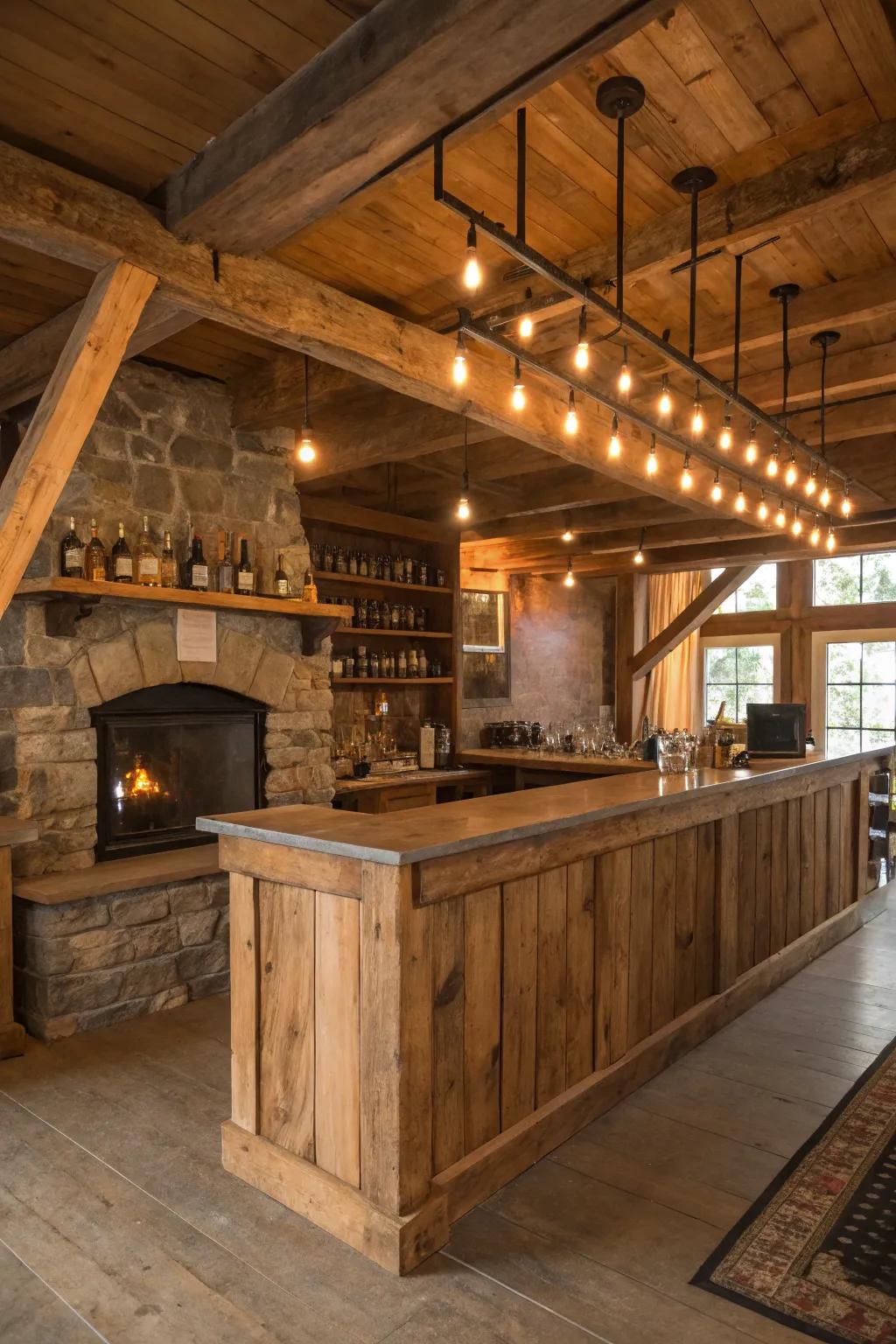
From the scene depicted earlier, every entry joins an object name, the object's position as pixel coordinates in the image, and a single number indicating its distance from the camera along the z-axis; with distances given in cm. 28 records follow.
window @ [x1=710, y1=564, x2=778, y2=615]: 991
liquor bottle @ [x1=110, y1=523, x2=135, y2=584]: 377
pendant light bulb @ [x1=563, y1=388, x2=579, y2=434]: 330
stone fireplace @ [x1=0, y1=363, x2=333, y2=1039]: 356
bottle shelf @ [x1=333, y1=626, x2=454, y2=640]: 594
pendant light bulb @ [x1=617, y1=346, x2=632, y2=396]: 304
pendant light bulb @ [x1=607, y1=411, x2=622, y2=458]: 365
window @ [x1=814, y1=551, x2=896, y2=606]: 903
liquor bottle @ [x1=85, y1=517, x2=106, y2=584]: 362
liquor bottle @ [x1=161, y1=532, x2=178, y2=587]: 397
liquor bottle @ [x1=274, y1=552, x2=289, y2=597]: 448
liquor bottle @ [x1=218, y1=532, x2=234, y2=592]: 421
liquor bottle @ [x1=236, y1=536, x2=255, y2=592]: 425
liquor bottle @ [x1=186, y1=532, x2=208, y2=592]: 408
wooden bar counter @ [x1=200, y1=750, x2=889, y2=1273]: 217
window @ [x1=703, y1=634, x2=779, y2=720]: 1003
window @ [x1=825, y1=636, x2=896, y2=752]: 908
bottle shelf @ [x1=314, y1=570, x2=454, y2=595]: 565
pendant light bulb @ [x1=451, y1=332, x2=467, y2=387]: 287
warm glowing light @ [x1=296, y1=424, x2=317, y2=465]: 387
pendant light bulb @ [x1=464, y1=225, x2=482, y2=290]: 233
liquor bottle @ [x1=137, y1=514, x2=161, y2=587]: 386
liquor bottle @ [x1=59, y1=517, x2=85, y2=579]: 363
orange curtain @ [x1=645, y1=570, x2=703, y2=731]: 999
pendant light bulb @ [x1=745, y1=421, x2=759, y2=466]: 401
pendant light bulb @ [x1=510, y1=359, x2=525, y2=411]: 307
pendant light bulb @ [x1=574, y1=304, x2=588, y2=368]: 281
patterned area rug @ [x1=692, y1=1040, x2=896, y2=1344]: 195
